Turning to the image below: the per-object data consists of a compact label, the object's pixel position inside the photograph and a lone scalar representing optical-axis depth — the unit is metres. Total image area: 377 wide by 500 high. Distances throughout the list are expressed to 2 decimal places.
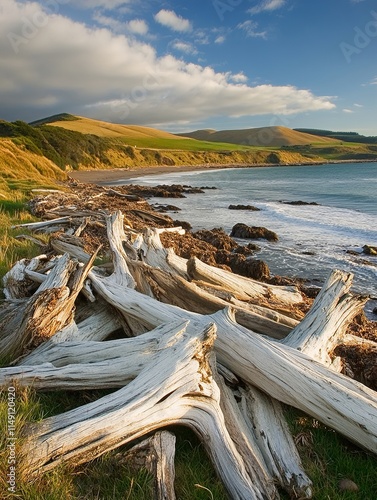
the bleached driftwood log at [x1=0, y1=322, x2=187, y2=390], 2.88
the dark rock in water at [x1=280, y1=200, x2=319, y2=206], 28.73
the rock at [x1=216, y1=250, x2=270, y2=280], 9.08
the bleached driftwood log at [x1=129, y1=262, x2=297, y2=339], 4.02
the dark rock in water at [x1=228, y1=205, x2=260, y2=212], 24.74
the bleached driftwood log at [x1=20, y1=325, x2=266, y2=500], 2.27
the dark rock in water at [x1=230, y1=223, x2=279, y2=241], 14.56
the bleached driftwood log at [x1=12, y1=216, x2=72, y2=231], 9.80
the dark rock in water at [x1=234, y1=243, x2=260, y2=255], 12.09
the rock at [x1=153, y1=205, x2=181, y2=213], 22.30
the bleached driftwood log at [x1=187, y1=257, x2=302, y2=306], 5.20
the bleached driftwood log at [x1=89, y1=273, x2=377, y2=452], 2.74
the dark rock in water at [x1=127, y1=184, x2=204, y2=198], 31.11
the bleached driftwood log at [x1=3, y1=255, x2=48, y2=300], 4.89
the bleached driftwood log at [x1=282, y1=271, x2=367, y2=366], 3.58
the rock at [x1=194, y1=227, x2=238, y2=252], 12.37
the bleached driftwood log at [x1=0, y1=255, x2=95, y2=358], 3.51
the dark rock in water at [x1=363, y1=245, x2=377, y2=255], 12.12
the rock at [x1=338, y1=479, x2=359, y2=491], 2.41
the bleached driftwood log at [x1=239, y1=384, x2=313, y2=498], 2.41
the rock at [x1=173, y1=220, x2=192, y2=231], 15.82
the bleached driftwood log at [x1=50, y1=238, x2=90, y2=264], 6.34
